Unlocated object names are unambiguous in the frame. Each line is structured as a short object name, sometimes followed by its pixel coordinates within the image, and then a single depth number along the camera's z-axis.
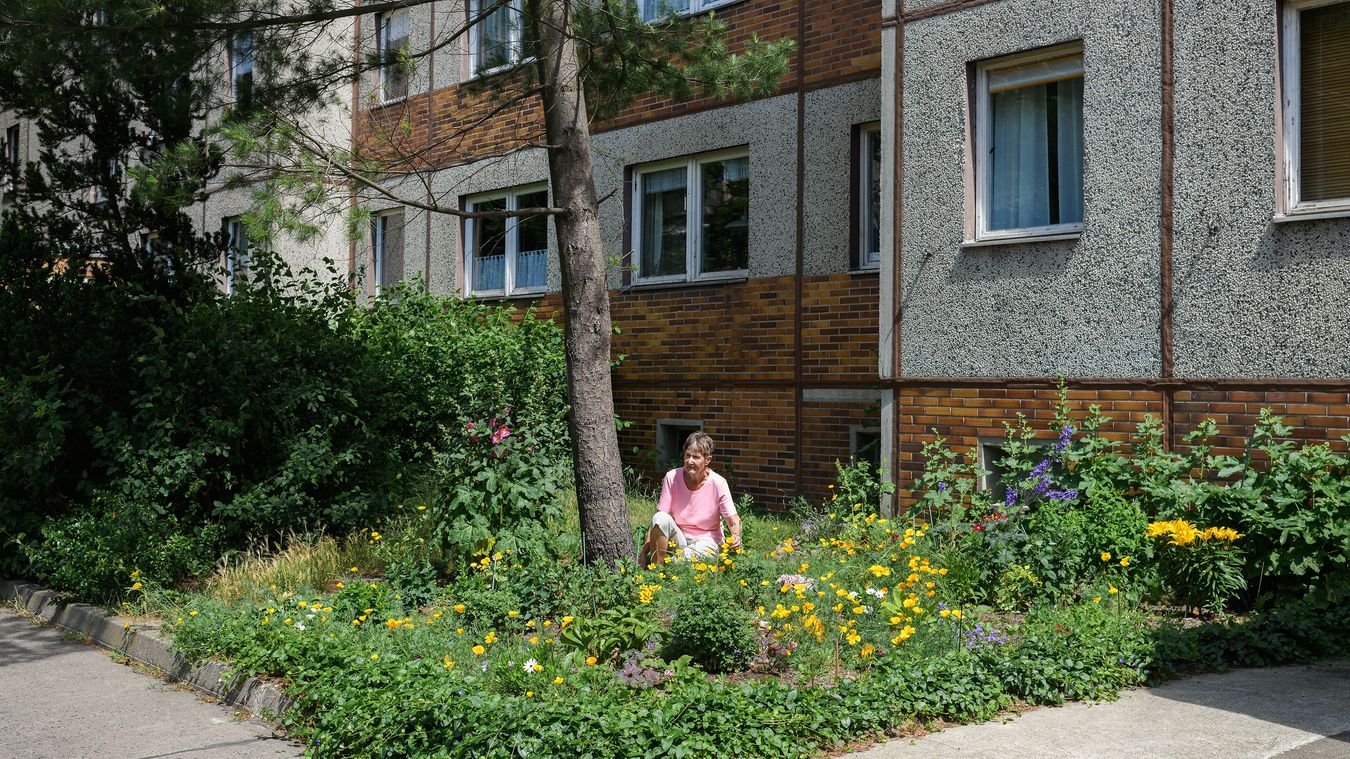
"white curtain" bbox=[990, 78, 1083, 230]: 9.42
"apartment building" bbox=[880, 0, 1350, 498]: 8.04
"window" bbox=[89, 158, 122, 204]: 11.40
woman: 8.43
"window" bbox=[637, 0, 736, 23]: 13.47
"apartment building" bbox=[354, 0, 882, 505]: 11.92
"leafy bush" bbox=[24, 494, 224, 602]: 8.83
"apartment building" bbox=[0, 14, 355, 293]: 8.95
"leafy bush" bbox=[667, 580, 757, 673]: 6.08
